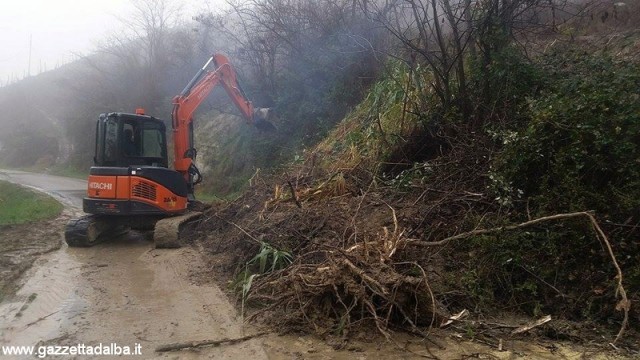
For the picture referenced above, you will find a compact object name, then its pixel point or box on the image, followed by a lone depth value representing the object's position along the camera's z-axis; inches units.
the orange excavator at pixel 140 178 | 378.6
